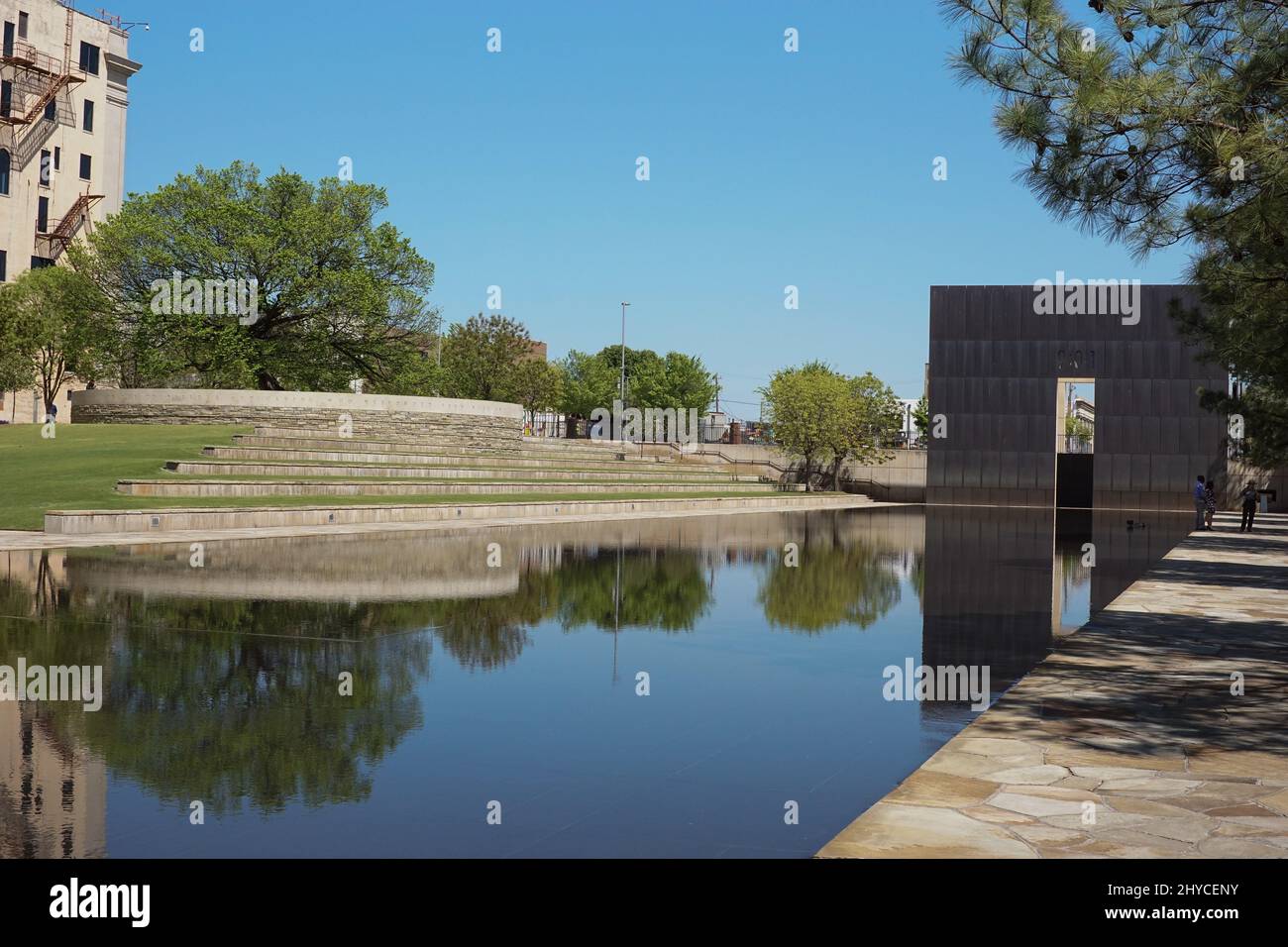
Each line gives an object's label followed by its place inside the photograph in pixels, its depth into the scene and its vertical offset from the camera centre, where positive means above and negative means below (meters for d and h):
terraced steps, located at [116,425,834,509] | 27.86 -0.31
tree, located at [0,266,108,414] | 44.00 +5.22
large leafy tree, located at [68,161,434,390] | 43.06 +7.14
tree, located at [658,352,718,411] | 101.69 +7.54
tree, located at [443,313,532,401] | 75.56 +7.11
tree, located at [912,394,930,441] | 88.44 +4.35
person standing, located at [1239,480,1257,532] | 34.81 -0.98
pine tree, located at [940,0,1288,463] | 9.56 +3.13
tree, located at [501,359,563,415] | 76.75 +5.55
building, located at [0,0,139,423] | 58.28 +17.77
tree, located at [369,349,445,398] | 48.00 +3.77
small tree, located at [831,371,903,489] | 60.19 +2.52
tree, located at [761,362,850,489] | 59.75 +2.94
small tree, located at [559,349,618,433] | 100.81 +6.69
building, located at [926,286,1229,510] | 54.78 +3.36
